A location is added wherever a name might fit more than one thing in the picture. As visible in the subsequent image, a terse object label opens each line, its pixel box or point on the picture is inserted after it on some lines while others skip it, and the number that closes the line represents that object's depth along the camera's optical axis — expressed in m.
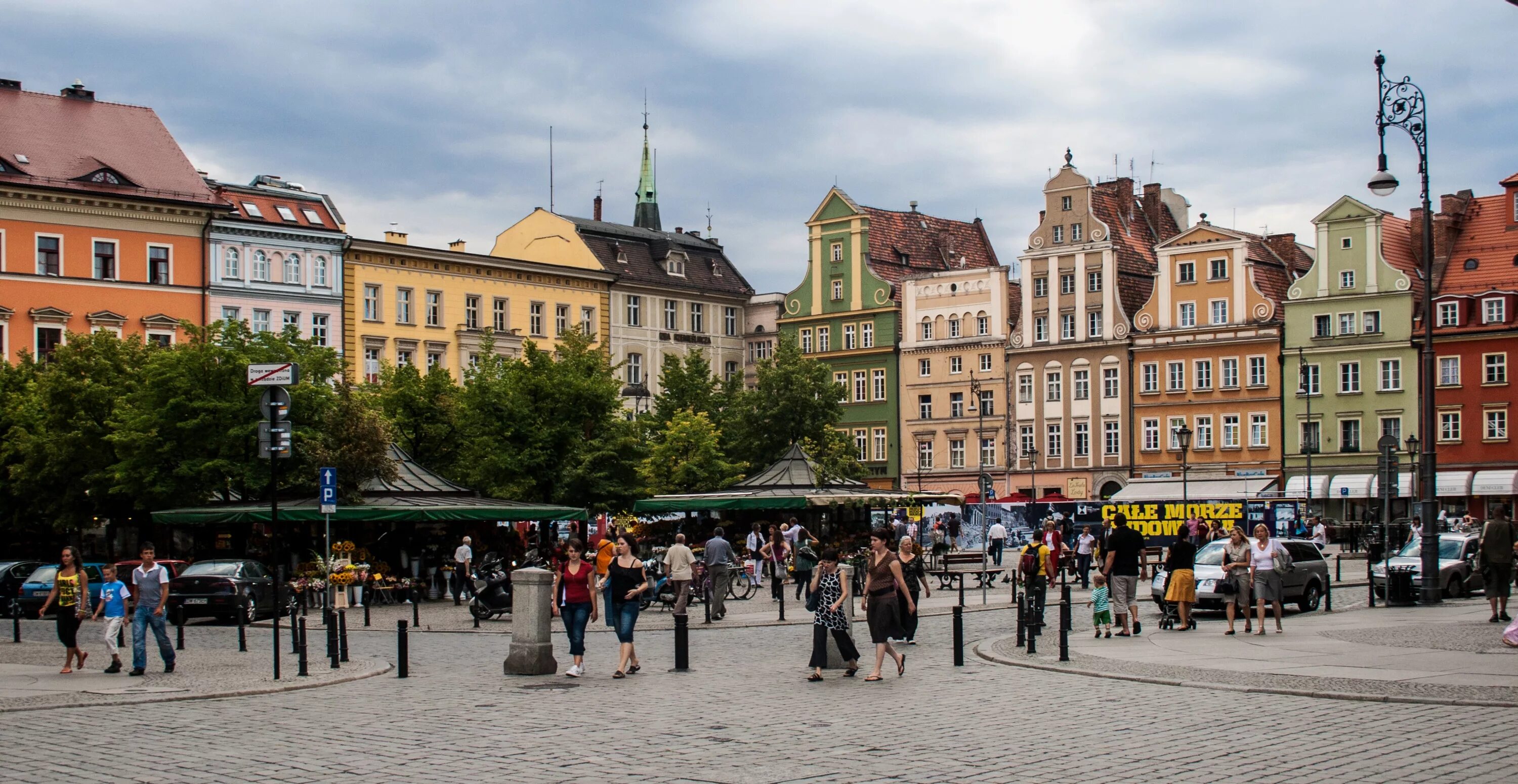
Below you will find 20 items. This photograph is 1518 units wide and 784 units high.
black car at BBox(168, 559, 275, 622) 30.39
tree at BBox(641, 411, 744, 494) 64.19
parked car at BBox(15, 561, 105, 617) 33.09
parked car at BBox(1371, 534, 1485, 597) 32.25
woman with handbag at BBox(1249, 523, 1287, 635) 23.47
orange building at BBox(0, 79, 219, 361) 61.41
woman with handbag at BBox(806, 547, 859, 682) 18.41
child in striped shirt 22.64
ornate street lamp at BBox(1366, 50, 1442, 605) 27.03
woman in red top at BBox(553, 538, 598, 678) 18.83
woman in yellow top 20.36
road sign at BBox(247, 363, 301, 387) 20.02
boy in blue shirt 20.36
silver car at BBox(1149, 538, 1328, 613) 27.69
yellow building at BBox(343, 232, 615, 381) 71.62
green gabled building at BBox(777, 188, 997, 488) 84.38
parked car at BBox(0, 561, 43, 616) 35.06
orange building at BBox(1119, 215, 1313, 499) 72.81
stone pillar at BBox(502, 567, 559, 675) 19.11
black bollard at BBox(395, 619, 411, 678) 19.41
